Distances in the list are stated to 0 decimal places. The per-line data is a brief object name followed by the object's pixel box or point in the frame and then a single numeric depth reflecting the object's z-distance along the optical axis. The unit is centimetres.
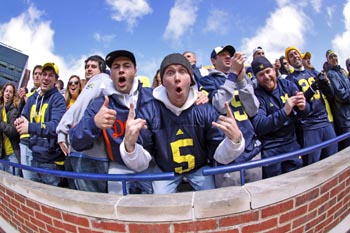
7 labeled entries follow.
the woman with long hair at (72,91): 378
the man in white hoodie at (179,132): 201
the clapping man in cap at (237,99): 220
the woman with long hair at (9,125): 364
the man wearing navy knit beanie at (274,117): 256
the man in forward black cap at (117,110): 202
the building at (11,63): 4650
